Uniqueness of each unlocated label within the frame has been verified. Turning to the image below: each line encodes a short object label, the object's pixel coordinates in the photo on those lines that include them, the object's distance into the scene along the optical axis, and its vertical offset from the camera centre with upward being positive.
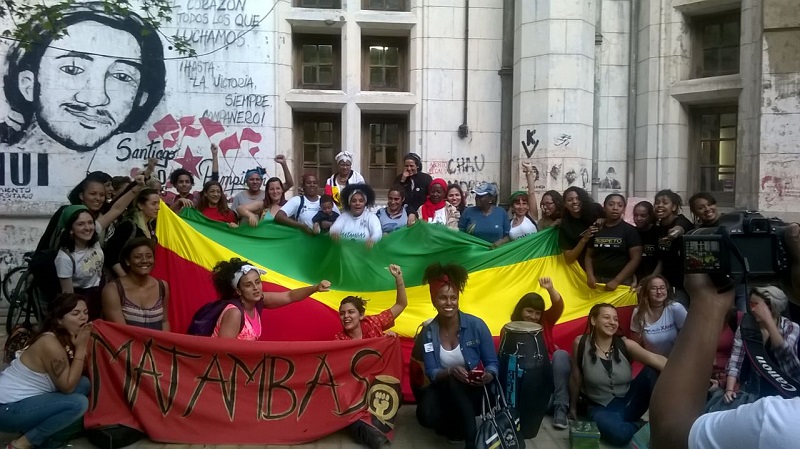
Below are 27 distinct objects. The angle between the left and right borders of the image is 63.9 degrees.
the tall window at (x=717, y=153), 11.38 +0.57
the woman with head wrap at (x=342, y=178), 8.45 +0.06
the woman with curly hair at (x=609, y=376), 5.26 -1.64
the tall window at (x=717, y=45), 11.29 +2.49
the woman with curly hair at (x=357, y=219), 7.03 -0.41
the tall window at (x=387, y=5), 11.81 +3.28
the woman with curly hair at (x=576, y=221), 6.84 -0.40
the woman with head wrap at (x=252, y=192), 8.16 -0.13
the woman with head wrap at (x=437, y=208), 7.94 -0.31
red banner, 5.14 -1.70
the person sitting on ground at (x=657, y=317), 5.77 -1.21
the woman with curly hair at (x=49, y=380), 4.71 -1.49
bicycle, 6.00 -1.20
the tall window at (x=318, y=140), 12.05 +0.79
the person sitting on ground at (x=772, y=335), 4.14 -1.01
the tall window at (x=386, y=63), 12.06 +2.26
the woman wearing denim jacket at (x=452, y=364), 5.02 -1.47
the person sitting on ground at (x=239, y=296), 5.29 -0.98
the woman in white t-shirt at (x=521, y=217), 7.50 -0.40
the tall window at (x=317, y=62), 11.96 +2.26
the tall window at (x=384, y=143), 12.11 +0.76
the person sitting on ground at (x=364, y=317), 5.67 -1.22
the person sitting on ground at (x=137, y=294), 5.41 -0.97
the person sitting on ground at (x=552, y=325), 5.68 -1.37
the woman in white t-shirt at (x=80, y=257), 5.59 -0.67
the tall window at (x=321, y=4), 11.60 +3.24
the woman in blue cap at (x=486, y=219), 7.46 -0.42
